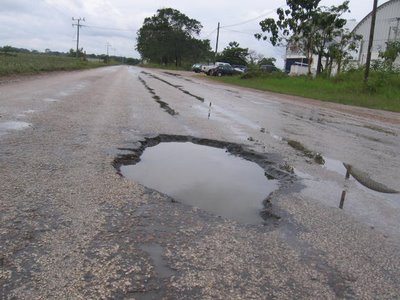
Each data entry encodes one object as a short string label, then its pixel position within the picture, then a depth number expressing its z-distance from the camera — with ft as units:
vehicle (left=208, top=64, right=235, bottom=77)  159.43
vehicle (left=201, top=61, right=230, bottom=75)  165.39
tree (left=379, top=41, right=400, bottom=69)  90.46
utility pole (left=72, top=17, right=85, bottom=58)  260.74
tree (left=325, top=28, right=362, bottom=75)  110.22
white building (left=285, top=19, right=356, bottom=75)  165.73
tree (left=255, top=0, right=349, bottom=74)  113.09
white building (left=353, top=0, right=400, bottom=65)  125.29
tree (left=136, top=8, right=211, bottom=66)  289.53
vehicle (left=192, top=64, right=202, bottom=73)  203.95
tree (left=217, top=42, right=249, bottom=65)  255.70
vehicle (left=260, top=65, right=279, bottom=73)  177.08
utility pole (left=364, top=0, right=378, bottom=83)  74.38
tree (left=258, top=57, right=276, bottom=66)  226.79
